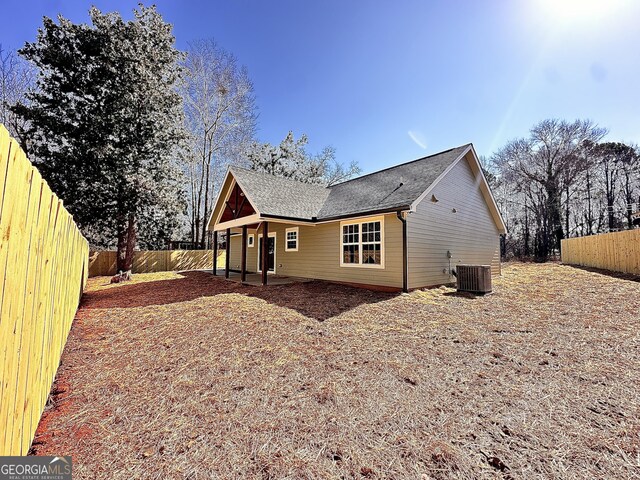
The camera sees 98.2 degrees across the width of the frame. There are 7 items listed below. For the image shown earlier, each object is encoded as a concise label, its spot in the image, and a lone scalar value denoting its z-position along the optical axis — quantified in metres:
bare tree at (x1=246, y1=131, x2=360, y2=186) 25.38
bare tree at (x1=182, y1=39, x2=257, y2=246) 19.55
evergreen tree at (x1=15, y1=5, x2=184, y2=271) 12.73
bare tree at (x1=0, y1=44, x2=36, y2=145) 13.95
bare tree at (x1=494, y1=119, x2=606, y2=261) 23.36
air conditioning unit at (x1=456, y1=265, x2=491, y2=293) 8.34
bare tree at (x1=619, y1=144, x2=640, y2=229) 23.78
